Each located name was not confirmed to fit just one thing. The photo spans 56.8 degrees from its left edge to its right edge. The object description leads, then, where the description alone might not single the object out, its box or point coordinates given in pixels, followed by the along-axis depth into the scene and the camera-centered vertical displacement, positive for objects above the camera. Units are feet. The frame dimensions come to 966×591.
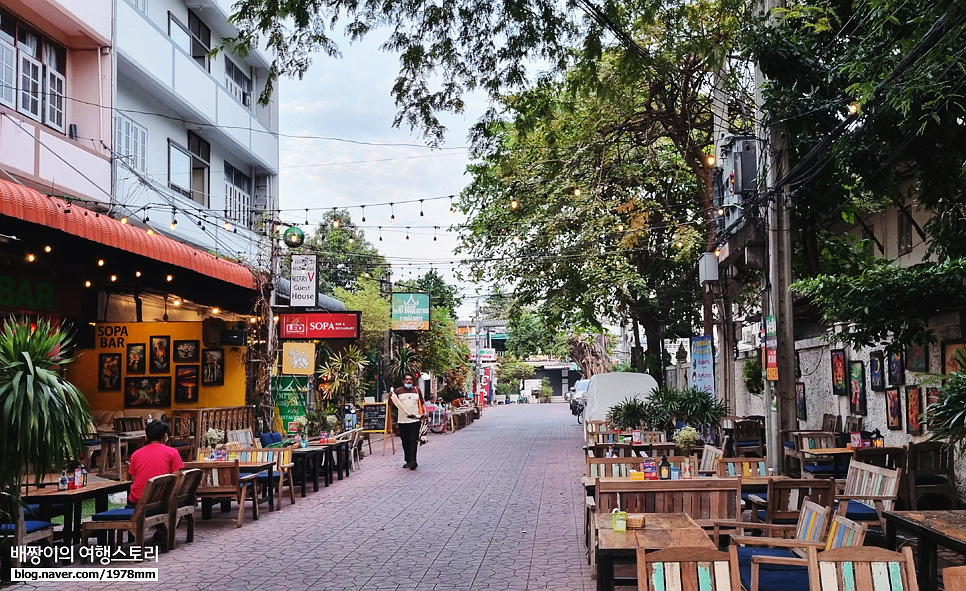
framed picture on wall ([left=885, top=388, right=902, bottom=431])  47.48 -3.42
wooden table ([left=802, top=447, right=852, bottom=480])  39.91 -4.79
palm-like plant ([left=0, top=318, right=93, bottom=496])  22.97 -1.54
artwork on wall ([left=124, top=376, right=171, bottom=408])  70.33 -3.21
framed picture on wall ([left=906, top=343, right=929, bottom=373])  42.11 -0.62
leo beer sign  61.00 +1.68
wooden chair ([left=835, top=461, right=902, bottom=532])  27.32 -4.66
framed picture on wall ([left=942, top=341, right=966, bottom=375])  38.01 -0.43
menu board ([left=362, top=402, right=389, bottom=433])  87.03 -6.66
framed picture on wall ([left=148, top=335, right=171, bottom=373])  70.38 -0.33
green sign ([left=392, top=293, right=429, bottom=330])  98.22 +4.15
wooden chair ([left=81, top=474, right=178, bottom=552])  28.86 -5.54
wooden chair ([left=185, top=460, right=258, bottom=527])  36.88 -5.59
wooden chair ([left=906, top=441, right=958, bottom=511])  34.86 -5.13
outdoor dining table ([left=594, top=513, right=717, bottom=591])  19.38 -4.36
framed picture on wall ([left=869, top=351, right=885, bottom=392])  49.96 -1.59
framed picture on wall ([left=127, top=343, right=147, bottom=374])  70.38 -0.63
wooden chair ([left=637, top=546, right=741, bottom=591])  14.82 -3.72
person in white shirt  60.44 -4.49
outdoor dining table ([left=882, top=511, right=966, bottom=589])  19.58 -4.20
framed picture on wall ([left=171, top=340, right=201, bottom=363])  70.54 -0.07
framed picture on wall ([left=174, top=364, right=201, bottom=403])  70.44 -2.59
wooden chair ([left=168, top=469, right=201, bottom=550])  31.58 -5.48
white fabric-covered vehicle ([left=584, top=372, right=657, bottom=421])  75.10 -3.62
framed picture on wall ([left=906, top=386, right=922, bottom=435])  44.37 -3.19
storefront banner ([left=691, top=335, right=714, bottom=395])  62.64 -1.34
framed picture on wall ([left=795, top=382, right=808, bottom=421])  67.31 -4.41
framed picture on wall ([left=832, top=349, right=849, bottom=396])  57.26 -1.84
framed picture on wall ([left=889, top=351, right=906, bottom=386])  46.26 -1.33
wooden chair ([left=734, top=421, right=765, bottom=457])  56.74 -5.74
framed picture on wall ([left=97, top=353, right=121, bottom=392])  70.44 -1.68
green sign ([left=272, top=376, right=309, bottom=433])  72.49 -3.93
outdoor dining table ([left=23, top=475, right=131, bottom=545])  28.66 -4.81
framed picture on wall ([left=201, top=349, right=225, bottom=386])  70.79 -1.36
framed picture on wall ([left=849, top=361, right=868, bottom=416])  53.81 -2.68
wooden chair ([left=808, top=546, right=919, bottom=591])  14.48 -3.64
